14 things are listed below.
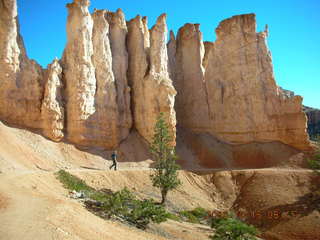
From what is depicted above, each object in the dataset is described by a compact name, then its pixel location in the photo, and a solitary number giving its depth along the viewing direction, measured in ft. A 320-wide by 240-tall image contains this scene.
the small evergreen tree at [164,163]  55.42
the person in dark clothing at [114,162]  62.75
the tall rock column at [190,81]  99.25
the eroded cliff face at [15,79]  61.62
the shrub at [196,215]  52.16
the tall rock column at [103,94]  72.54
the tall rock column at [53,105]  64.49
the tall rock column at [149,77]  80.74
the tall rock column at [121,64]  80.22
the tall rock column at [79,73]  68.95
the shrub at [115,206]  35.30
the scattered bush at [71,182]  45.43
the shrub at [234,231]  34.35
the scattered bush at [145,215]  36.29
